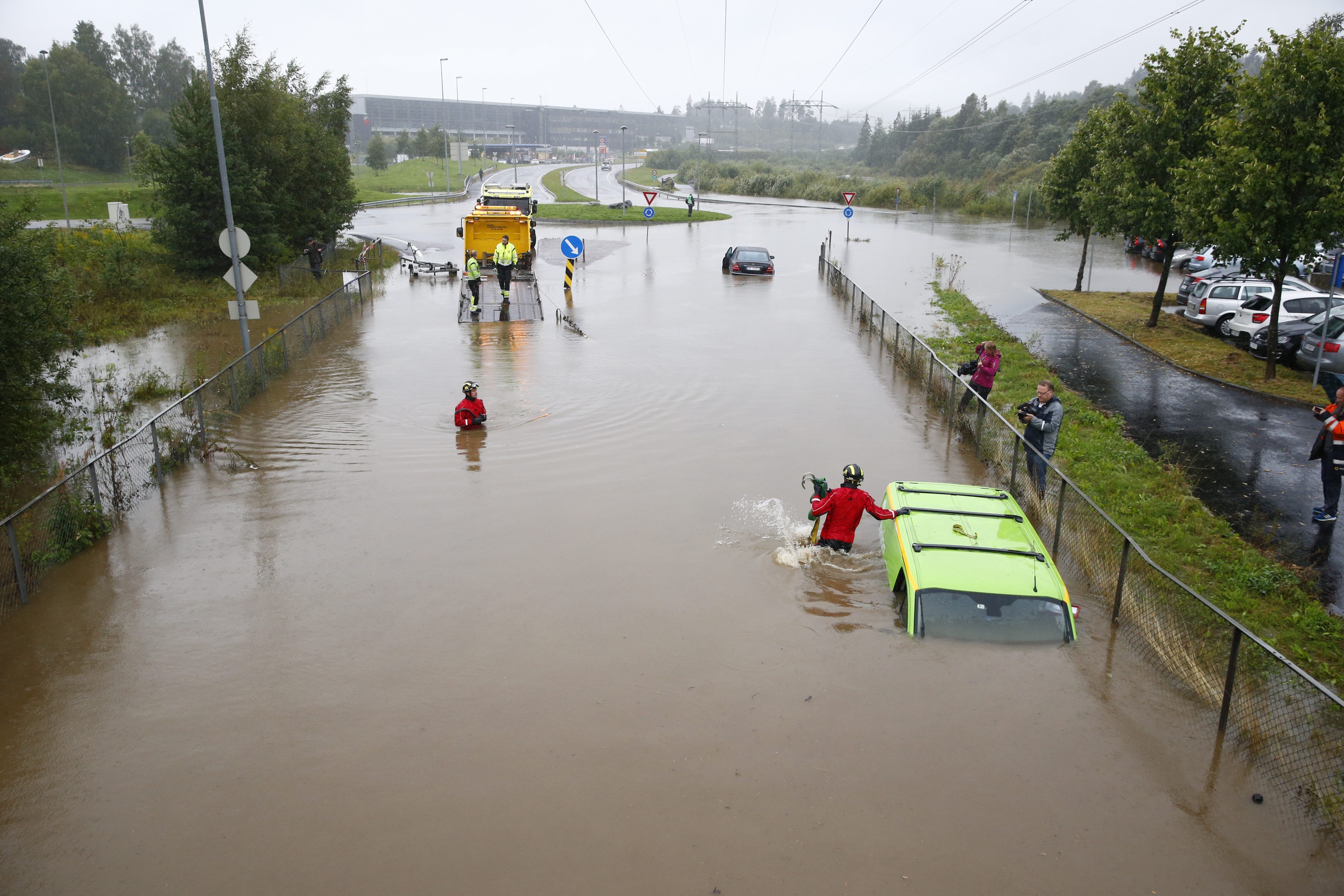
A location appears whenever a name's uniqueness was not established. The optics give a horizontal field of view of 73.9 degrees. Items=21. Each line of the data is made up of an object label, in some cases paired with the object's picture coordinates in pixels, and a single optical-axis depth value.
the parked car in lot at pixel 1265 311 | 20.58
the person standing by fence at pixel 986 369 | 14.32
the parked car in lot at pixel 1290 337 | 18.91
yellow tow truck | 25.86
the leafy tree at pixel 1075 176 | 27.91
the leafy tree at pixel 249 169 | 27.67
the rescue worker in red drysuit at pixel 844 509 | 9.54
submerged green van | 7.91
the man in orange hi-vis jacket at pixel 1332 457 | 10.78
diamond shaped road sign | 17.06
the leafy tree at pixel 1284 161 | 16.23
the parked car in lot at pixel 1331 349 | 17.16
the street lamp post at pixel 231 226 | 16.77
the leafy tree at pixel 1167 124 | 21.94
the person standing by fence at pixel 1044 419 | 11.69
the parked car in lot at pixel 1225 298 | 22.94
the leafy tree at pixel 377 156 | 97.50
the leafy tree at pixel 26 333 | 10.84
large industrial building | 169.50
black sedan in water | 32.94
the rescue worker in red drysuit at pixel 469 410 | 14.21
